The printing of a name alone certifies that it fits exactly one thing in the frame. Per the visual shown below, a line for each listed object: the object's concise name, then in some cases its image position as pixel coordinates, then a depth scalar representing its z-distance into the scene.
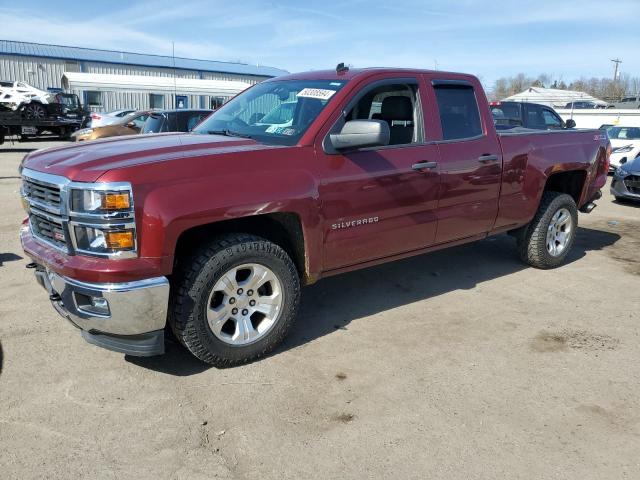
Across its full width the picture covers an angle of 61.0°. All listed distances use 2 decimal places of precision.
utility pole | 67.99
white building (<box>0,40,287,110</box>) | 35.50
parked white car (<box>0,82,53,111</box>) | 22.19
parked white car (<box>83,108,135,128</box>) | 18.58
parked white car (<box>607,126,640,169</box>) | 14.02
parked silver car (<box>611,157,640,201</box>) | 10.23
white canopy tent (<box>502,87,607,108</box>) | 37.94
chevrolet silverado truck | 3.06
